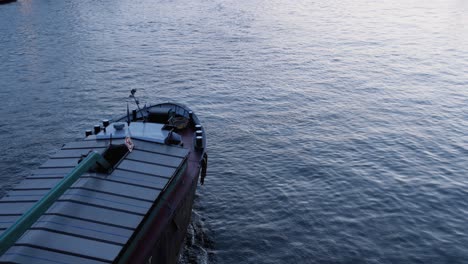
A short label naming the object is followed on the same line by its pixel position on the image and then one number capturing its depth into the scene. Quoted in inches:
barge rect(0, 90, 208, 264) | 606.5
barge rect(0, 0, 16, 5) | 4458.7
